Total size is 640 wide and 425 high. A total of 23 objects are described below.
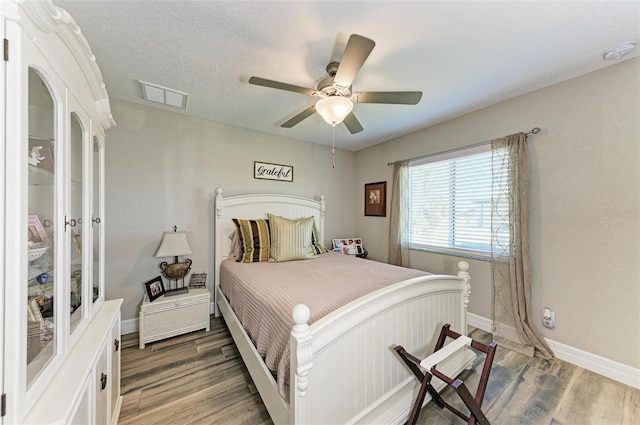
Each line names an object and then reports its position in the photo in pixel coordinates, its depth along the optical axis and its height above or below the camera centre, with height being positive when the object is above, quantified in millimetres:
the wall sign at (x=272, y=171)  3178 +574
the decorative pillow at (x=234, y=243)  2797 -391
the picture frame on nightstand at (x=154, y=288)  2318 -781
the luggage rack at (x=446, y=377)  1185 -909
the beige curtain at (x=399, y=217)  3291 -83
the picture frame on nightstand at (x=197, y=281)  2611 -782
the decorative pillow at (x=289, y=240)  2619 -327
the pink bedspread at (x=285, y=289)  1295 -563
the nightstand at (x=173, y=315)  2172 -1020
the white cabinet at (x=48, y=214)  625 -8
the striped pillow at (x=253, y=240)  2609 -337
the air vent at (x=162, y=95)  2094 +1125
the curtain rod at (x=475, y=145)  2148 +739
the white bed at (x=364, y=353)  1053 -801
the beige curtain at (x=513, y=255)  2162 -426
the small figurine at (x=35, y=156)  774 +195
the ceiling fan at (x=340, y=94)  1468 +838
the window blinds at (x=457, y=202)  2381 +115
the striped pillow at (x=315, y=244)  3025 -428
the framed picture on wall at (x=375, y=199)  3701 +204
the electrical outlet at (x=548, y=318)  2080 -968
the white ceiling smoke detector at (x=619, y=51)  1566 +1124
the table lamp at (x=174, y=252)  2367 -417
